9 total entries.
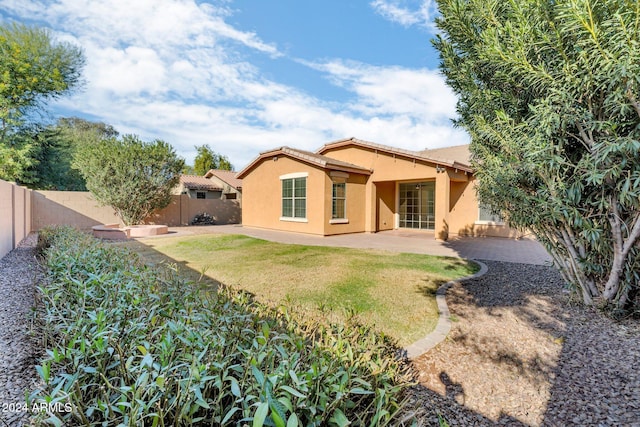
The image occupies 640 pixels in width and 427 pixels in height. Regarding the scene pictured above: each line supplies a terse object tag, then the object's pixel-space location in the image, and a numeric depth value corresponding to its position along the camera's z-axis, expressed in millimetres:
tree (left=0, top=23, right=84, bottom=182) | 18031
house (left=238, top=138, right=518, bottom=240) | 15078
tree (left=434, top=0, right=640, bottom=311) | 3914
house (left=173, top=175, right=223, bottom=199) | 28375
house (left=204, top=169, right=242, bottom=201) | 28969
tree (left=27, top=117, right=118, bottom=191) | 22047
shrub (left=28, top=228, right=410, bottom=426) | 1587
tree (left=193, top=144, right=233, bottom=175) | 37616
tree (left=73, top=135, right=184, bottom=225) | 16891
